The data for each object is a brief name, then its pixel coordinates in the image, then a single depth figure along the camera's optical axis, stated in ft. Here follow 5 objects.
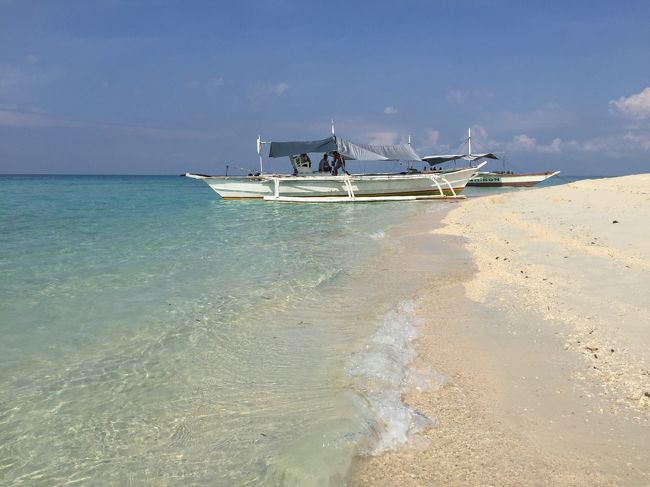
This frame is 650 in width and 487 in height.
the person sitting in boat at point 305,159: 102.42
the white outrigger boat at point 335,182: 94.68
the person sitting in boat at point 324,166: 101.76
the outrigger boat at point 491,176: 144.56
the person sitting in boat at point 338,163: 98.61
